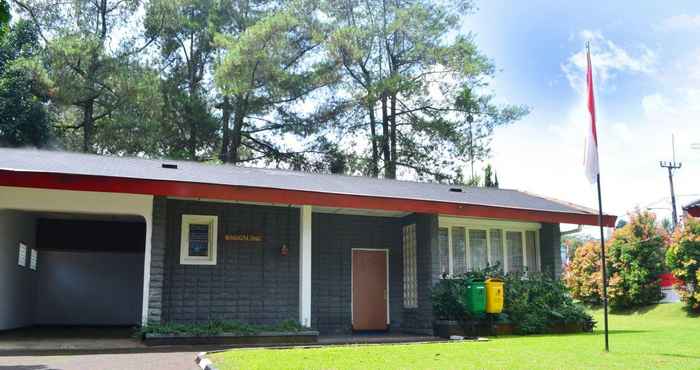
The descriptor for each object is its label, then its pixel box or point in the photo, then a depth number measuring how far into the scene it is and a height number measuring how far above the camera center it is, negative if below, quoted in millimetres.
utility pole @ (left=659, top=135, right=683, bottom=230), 39000 +7131
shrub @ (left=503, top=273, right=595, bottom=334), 13719 -414
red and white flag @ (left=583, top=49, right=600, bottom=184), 9750 +2077
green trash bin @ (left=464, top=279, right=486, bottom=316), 13156 -235
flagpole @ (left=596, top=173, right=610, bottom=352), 9109 +394
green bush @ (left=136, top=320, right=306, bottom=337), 10969 -722
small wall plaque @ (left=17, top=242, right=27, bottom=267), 14206 +714
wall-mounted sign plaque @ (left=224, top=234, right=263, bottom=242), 12898 +992
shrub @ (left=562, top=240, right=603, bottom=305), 26144 +454
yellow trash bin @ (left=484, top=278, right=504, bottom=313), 13180 -195
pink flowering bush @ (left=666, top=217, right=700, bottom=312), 21375 +851
